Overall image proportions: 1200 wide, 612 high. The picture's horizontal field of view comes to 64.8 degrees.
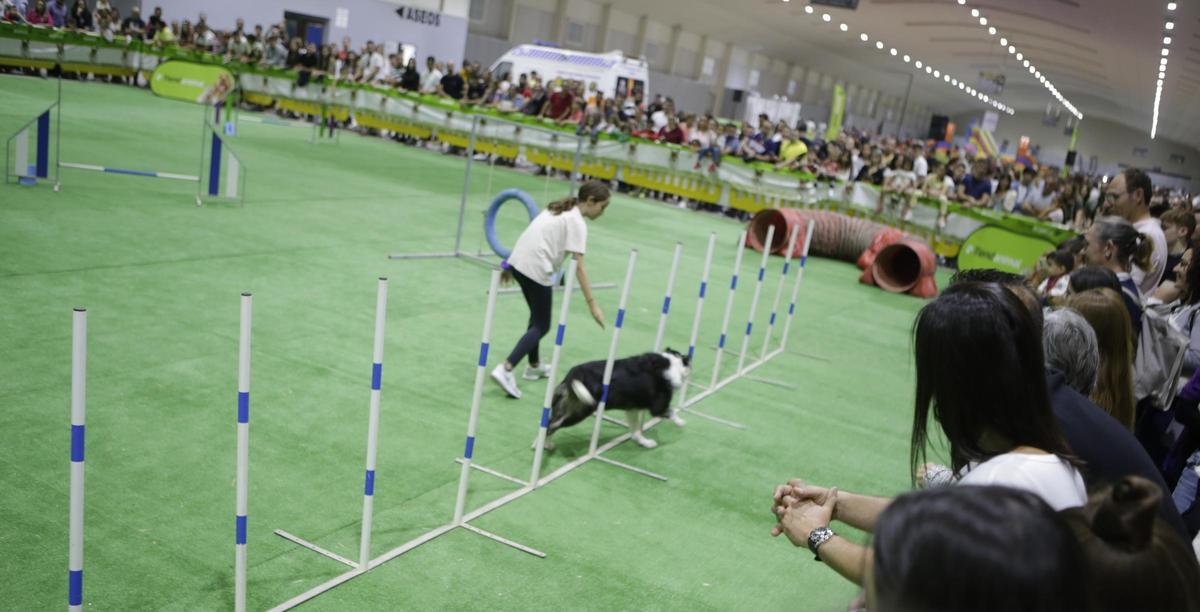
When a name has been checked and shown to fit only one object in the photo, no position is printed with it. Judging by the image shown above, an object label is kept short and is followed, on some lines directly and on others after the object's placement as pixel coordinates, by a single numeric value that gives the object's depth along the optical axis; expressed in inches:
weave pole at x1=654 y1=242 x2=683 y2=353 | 242.6
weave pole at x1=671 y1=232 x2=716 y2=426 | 266.9
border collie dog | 238.2
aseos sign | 1277.1
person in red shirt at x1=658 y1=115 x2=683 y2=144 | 838.6
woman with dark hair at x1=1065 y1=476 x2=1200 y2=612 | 53.2
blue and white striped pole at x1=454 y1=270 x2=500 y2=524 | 175.2
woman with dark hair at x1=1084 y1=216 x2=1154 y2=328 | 215.0
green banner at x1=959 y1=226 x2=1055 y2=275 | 604.7
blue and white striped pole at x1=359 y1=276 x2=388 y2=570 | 149.9
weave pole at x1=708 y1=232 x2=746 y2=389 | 289.3
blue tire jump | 372.5
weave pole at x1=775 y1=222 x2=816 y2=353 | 350.6
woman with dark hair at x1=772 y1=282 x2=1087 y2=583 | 81.1
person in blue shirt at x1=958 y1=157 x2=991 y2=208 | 732.0
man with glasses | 251.6
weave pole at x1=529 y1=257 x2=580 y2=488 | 202.1
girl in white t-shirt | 276.7
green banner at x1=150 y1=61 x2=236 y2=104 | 505.0
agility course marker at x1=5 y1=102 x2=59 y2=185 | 430.2
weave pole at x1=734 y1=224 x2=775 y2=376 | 311.7
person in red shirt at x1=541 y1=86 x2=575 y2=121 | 863.7
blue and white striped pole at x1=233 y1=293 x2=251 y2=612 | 128.2
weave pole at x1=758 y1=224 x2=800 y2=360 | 342.6
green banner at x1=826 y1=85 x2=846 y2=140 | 1517.0
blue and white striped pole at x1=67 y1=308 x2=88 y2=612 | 103.0
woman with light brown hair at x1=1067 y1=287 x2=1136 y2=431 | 144.0
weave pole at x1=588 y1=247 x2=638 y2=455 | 222.8
